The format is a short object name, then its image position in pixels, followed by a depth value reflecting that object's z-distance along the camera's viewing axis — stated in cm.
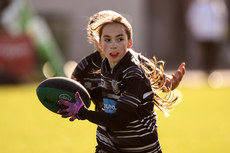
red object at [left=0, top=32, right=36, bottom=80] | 2962
